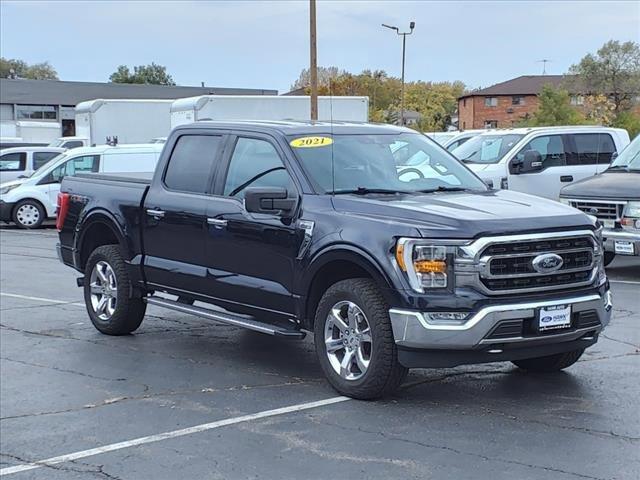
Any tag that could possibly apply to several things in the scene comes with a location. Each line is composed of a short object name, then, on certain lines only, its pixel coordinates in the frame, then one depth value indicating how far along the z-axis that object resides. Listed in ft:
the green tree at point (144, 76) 377.91
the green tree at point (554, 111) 172.04
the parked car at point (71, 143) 102.31
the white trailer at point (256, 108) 87.51
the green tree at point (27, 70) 411.13
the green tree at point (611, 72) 241.35
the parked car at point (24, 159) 84.33
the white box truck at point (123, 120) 104.63
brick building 287.28
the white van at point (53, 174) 71.41
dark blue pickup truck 19.36
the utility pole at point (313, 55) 77.42
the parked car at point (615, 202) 38.24
